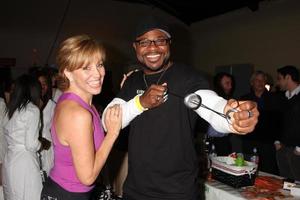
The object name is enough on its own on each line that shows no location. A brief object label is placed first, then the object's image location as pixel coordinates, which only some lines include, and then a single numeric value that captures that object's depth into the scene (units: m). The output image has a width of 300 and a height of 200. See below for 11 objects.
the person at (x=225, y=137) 3.54
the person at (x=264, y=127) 3.96
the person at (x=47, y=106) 2.96
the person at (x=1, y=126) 3.46
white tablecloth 2.09
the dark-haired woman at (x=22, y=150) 2.59
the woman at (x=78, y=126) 1.33
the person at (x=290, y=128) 3.62
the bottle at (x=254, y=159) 2.52
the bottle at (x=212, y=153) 2.57
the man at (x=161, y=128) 1.50
